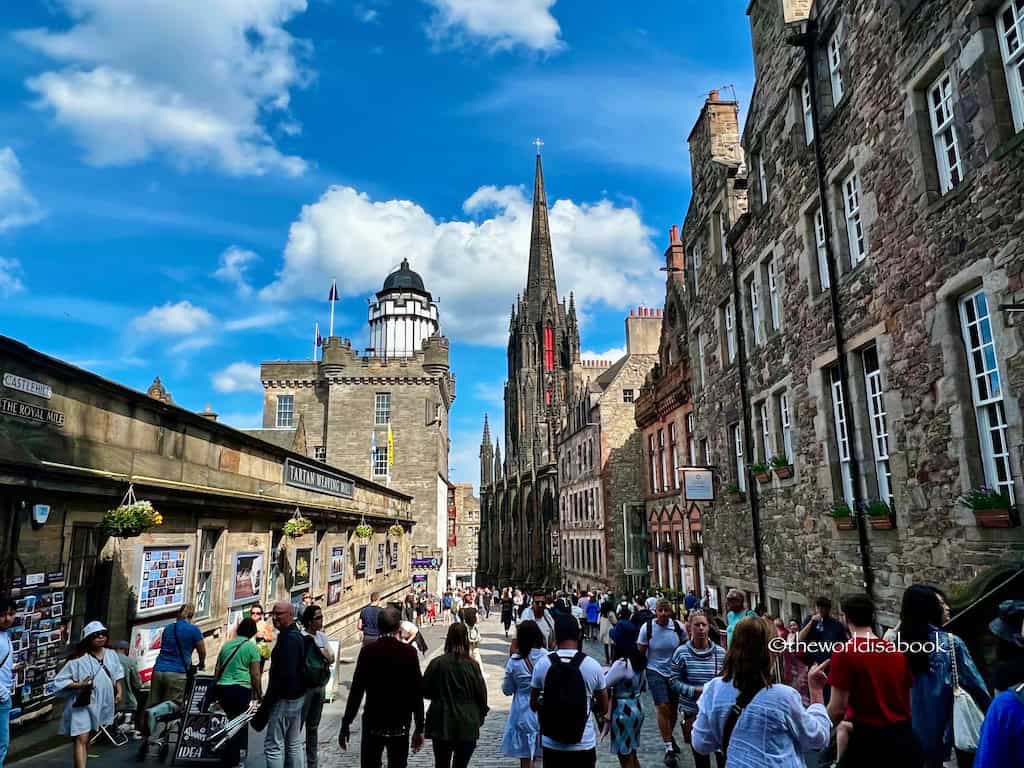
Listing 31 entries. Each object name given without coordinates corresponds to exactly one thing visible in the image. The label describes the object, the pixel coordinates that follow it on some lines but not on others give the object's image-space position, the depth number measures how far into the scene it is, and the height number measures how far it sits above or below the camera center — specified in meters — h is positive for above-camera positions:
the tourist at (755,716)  3.28 -1.01
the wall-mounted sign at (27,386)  6.87 +1.53
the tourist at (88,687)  5.93 -1.42
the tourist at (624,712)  6.10 -1.81
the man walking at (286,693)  5.69 -1.42
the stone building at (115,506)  6.77 +0.16
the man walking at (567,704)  4.71 -1.32
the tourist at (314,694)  6.30 -1.73
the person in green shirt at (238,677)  6.72 -1.51
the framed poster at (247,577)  11.30 -0.89
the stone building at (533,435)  60.25 +9.29
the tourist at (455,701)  5.38 -1.47
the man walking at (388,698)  5.36 -1.41
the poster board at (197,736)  6.61 -2.06
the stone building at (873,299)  7.68 +3.17
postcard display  6.59 -1.08
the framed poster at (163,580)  8.72 -0.69
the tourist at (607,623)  14.06 -2.51
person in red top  3.62 -1.06
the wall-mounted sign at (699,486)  18.06 +0.77
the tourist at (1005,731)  2.71 -0.92
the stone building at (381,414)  44.19 +7.46
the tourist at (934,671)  4.52 -1.11
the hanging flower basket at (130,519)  7.42 +0.11
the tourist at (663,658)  7.33 -1.56
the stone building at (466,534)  106.00 -2.47
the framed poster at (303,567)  14.84 -0.97
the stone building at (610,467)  34.41 +2.75
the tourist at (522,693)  5.75 -1.51
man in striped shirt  6.34 -1.42
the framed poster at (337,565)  18.00 -1.13
